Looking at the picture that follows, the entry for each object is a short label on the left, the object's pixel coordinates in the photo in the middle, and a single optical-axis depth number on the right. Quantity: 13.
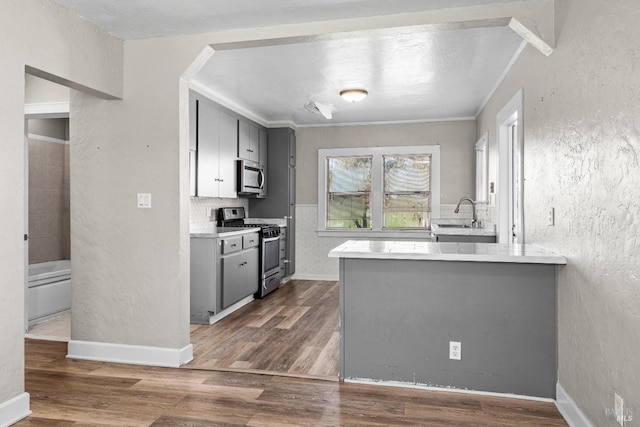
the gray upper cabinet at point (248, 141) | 5.62
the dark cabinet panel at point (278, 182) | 6.51
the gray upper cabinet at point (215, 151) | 4.65
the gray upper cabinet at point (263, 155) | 6.26
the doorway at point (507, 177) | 3.94
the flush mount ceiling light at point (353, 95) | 4.68
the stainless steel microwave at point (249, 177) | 5.57
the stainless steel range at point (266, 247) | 5.48
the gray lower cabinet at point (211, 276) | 4.34
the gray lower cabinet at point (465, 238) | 4.27
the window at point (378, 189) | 6.41
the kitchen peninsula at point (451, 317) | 2.59
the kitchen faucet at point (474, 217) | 5.49
